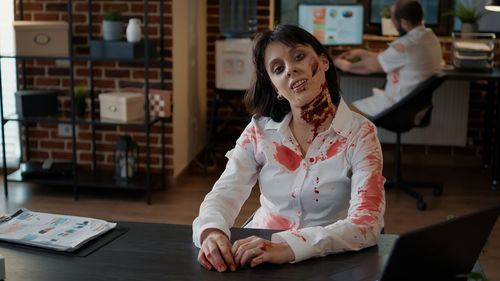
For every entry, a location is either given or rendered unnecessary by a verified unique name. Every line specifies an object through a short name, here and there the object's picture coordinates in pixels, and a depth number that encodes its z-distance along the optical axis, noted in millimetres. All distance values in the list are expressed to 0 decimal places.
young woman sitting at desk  2039
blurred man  4434
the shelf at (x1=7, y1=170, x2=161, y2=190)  4457
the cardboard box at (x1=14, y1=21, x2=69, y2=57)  4371
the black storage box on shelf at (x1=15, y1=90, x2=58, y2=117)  4488
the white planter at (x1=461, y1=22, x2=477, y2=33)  5121
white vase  4320
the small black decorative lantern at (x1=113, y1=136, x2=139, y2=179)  4504
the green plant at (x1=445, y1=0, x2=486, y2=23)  5129
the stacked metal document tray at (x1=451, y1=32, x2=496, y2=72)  4879
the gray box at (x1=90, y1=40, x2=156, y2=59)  4266
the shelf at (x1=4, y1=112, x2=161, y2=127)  4312
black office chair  4383
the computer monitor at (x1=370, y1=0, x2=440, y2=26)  5598
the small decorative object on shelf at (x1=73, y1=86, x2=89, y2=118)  4547
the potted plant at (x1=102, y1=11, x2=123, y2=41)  4340
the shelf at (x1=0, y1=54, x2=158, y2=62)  4301
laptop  1226
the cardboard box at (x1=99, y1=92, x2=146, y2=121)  4320
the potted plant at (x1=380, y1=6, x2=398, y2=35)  5371
